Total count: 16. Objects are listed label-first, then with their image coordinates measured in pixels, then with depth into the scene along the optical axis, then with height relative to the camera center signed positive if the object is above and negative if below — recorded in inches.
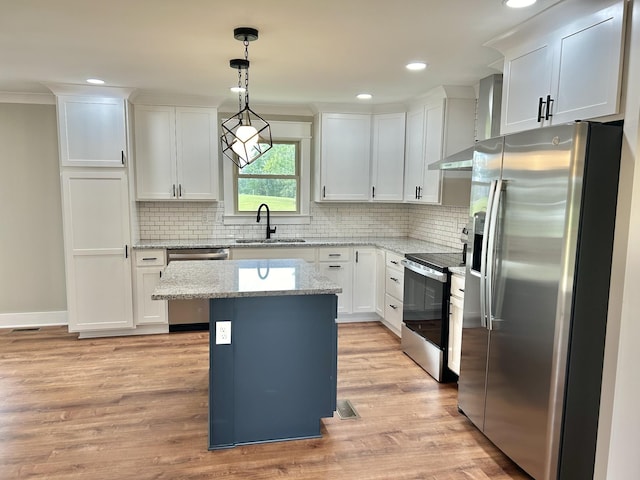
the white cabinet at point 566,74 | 80.3 +27.7
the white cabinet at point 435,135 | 162.6 +26.6
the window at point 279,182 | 202.5 +8.9
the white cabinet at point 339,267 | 191.3 -28.4
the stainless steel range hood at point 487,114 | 133.7 +28.2
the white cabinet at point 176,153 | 180.5 +19.2
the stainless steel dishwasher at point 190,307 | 177.6 -44.9
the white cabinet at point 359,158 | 195.6 +19.9
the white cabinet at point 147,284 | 176.6 -34.8
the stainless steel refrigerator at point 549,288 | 78.7 -15.9
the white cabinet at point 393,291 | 171.6 -35.2
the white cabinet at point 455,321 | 128.9 -34.8
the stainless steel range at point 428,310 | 136.0 -35.2
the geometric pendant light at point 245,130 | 103.8 +17.0
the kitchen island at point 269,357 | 100.1 -36.6
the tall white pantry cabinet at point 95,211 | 166.4 -5.3
